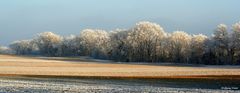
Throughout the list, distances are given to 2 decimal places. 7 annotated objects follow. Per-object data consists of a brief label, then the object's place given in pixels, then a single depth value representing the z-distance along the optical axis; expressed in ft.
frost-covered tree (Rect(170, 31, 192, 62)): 479.82
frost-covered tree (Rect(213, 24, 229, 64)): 450.30
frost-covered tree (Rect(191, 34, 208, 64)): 466.70
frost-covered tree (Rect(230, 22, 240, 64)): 442.59
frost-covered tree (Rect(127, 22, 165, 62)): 504.02
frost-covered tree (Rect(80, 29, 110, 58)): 580.67
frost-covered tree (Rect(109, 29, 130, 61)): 522.88
